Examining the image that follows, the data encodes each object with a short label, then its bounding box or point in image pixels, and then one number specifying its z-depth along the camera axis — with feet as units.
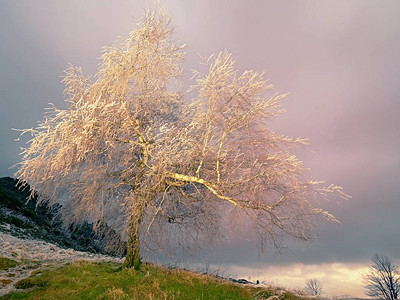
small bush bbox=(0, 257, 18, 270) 46.70
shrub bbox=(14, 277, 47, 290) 36.49
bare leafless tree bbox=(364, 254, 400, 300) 82.28
